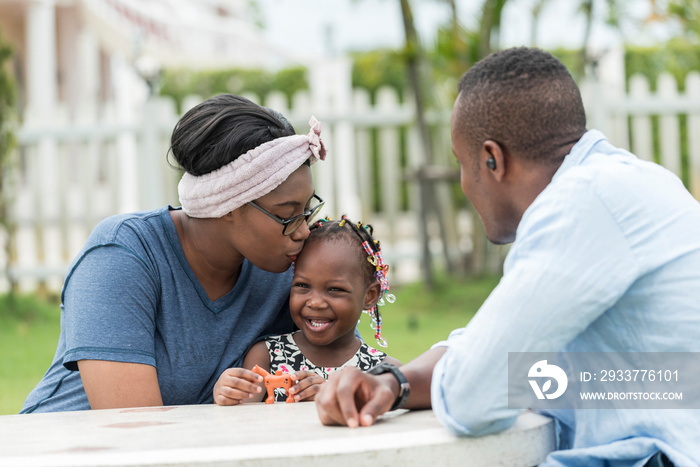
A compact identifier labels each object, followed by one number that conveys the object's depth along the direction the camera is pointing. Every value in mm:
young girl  3035
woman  2508
